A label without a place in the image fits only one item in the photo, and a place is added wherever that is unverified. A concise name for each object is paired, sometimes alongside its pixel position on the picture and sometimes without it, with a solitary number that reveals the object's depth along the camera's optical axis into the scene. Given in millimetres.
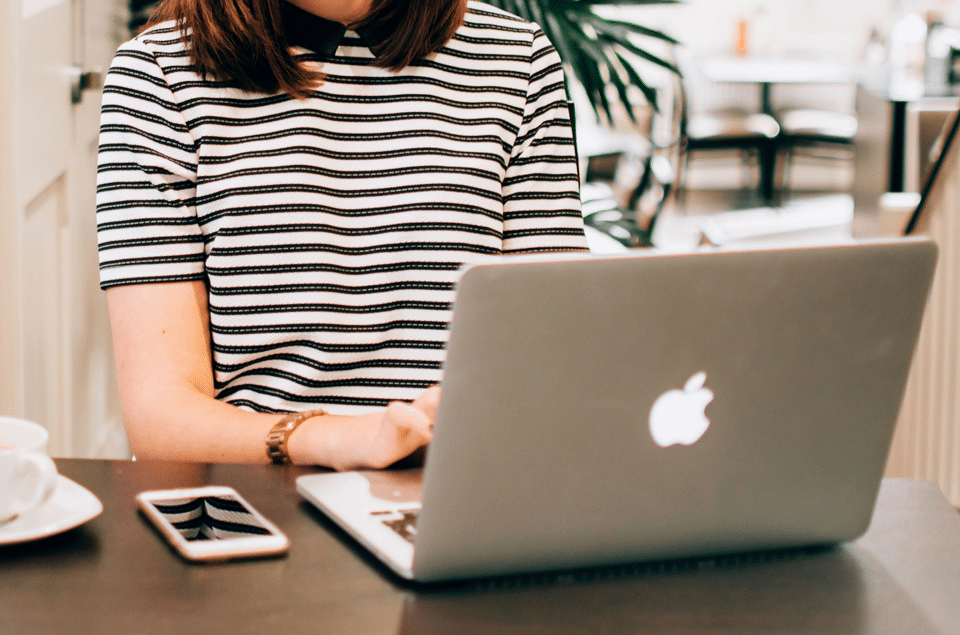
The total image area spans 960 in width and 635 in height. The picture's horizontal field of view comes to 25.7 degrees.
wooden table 1253
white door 2210
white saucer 1326
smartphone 1326
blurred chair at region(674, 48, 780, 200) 9662
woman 1726
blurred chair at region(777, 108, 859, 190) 9782
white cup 1324
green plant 2883
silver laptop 1248
